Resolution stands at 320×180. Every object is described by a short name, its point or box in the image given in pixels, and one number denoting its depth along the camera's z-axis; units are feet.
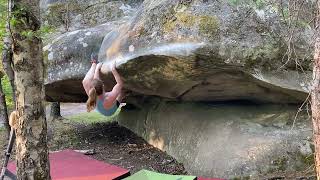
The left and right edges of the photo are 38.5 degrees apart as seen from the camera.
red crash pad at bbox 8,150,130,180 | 20.06
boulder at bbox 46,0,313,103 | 18.74
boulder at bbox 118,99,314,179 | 19.70
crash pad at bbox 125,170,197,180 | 16.88
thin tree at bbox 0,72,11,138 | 30.53
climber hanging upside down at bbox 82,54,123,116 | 20.67
